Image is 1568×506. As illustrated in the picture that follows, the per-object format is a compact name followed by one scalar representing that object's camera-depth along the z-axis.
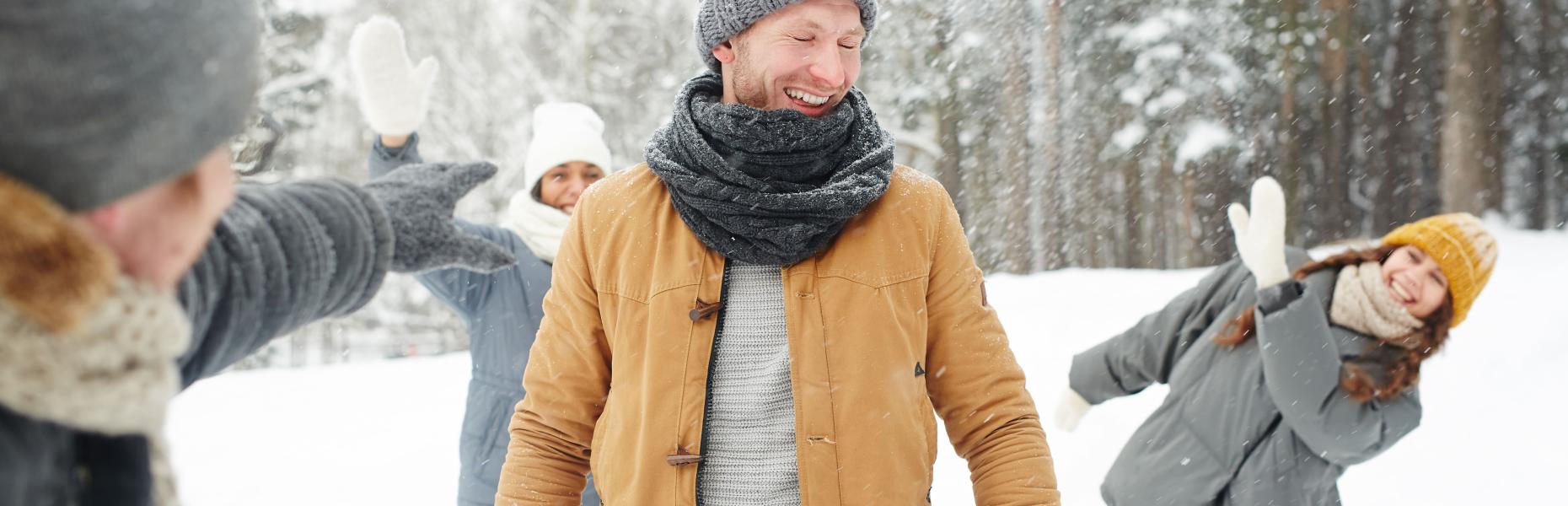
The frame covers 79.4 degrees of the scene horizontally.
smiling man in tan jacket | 1.61
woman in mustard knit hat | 2.90
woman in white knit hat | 2.80
